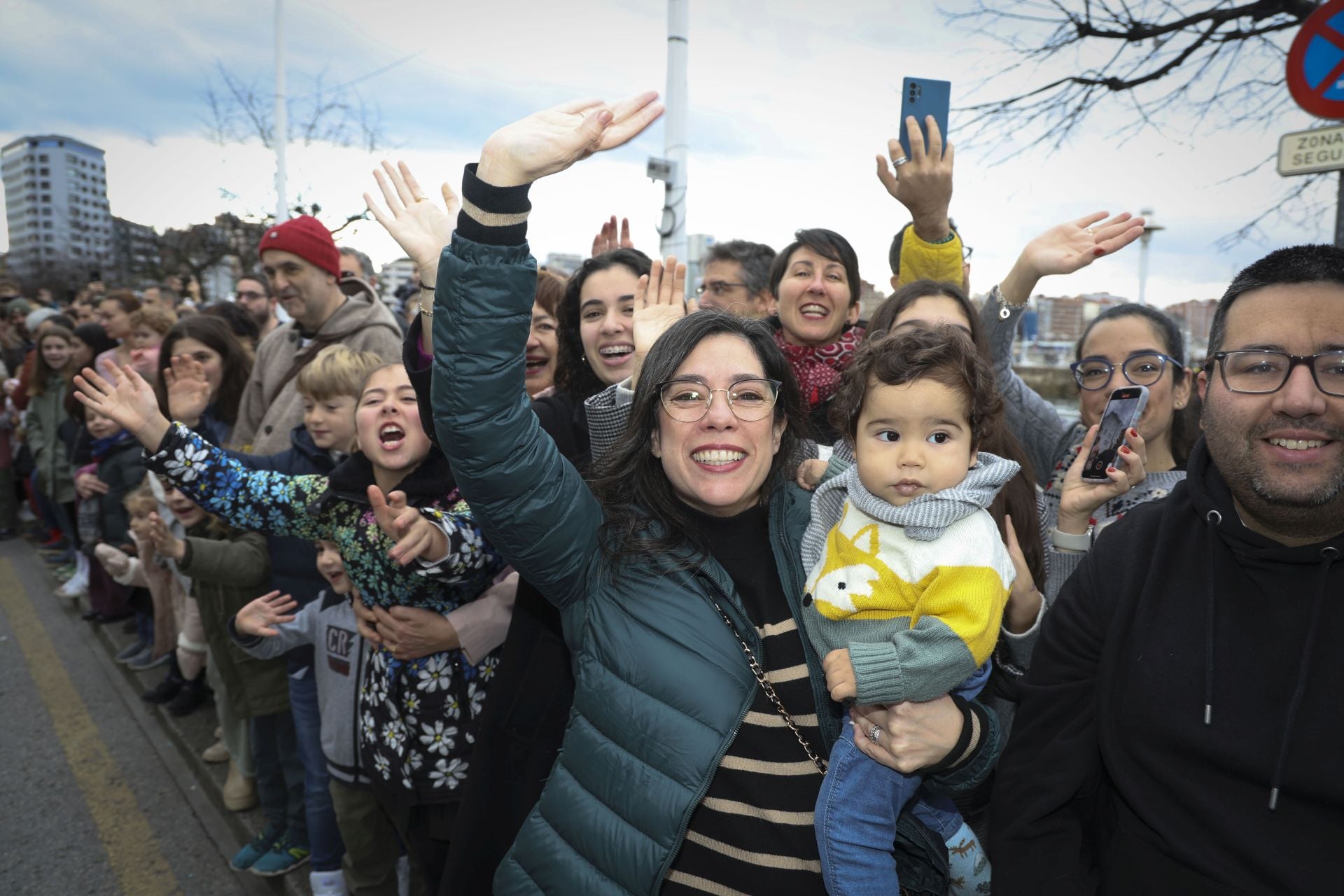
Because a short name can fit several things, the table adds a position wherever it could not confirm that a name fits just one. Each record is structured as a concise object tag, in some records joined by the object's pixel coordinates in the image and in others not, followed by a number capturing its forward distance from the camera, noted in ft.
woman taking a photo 7.35
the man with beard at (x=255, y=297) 21.75
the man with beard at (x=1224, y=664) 4.84
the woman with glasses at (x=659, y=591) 5.57
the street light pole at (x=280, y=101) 42.47
